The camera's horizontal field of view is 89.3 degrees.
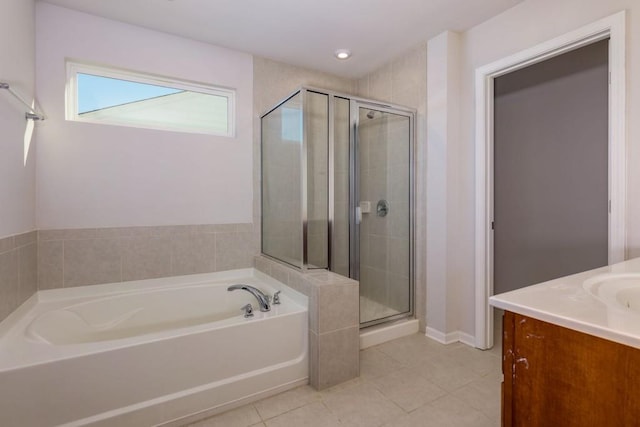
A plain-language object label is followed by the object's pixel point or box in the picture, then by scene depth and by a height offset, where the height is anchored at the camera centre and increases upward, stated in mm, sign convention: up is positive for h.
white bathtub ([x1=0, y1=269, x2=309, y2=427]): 1378 -760
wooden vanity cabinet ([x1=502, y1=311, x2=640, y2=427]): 656 -386
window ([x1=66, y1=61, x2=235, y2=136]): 2383 +874
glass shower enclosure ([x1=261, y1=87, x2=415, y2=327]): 2412 +136
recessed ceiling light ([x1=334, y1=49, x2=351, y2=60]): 2844 +1383
